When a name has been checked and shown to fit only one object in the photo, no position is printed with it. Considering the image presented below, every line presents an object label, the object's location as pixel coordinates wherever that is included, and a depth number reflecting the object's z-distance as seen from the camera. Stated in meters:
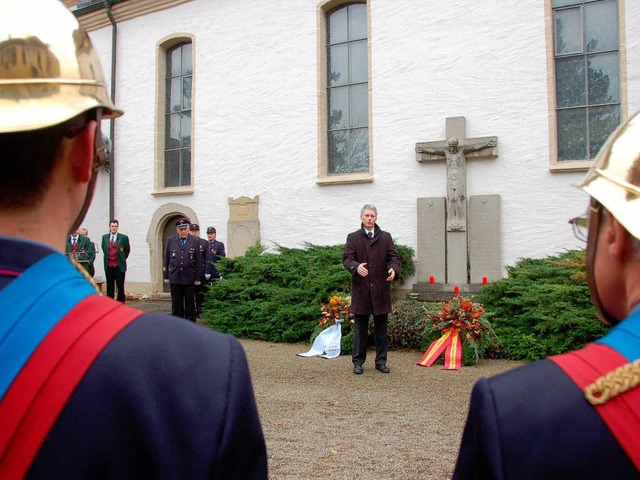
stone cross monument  11.40
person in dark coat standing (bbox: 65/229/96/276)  12.48
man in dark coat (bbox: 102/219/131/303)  12.92
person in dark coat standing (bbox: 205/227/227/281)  12.27
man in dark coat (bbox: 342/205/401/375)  7.36
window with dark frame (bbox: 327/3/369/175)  13.42
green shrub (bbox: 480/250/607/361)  8.17
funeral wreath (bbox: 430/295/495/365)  8.18
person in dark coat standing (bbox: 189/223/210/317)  11.52
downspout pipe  15.97
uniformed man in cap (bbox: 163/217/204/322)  10.80
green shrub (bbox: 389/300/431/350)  8.94
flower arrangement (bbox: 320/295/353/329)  9.36
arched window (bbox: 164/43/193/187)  15.66
